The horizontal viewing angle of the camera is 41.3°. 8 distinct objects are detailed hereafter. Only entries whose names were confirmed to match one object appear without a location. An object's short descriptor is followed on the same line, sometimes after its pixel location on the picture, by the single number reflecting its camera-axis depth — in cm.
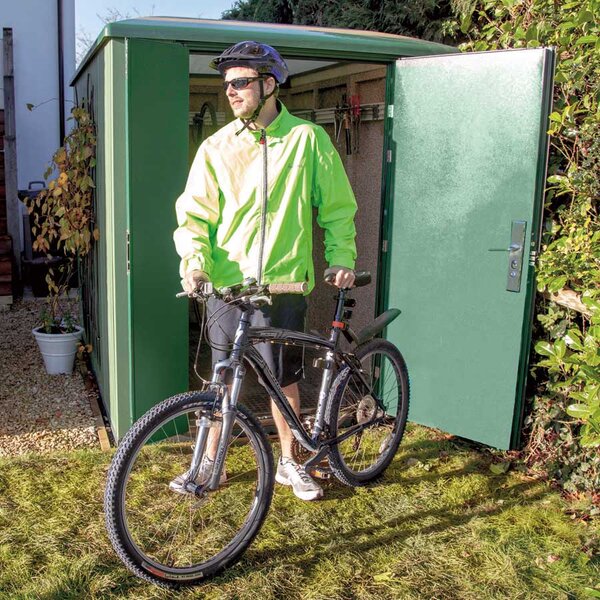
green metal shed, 396
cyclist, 337
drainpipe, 953
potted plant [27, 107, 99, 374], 504
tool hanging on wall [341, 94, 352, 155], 563
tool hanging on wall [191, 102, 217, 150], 687
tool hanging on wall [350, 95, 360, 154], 554
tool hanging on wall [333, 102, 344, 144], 577
